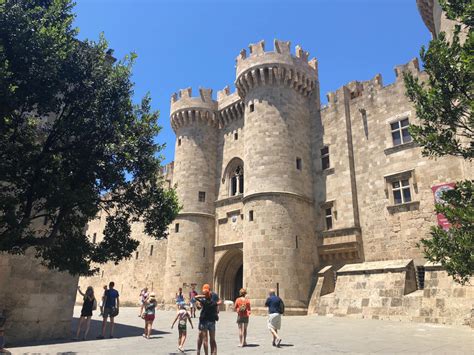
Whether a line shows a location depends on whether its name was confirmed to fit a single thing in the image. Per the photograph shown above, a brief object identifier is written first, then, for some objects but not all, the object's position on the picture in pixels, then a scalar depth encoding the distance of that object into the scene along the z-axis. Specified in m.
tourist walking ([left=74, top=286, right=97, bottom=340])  11.50
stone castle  17.45
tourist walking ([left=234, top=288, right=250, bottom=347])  9.48
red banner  16.38
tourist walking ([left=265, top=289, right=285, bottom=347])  9.60
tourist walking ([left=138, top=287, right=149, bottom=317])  17.75
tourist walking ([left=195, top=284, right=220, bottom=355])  7.80
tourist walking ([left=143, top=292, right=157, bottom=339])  11.06
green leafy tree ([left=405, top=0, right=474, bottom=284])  7.59
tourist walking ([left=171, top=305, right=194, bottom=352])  8.98
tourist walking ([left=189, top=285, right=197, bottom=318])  18.21
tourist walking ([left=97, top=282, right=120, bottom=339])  11.53
